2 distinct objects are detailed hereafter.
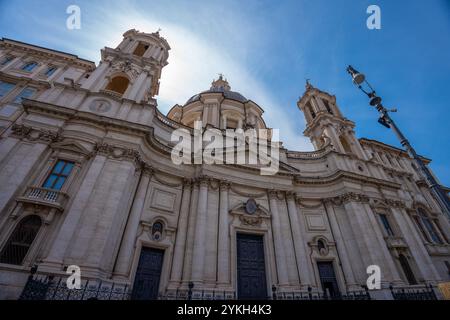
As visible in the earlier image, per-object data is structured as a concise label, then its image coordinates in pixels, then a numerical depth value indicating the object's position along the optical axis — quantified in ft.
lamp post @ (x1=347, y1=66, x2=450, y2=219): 18.20
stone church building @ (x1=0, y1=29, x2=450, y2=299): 32.94
